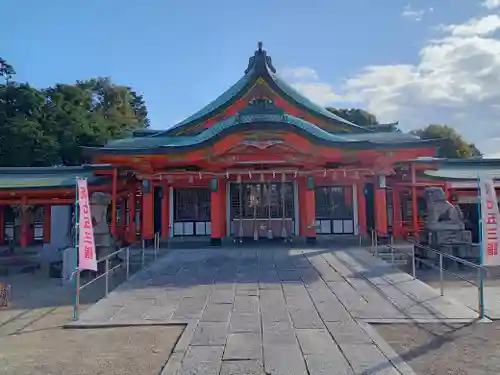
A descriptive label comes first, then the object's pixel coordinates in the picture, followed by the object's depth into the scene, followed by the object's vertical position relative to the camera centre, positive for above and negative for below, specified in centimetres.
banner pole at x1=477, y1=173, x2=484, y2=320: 684 -75
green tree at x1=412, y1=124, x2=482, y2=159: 3725 +643
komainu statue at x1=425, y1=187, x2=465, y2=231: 1305 -9
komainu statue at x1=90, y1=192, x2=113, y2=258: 1294 -20
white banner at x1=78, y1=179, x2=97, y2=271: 752 -33
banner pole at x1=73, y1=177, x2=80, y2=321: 703 -138
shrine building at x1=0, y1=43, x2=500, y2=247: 1402 +140
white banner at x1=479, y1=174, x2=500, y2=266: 696 -22
